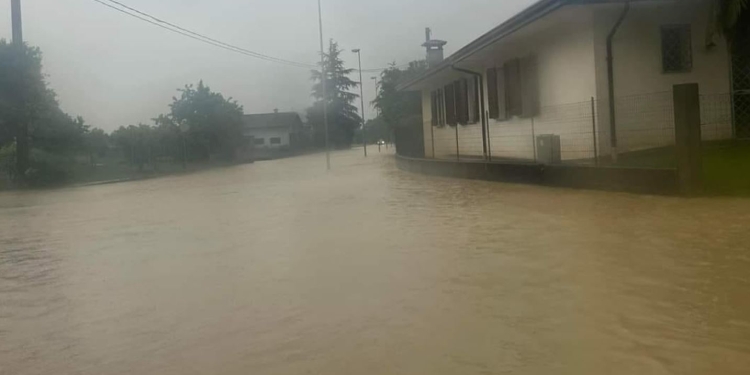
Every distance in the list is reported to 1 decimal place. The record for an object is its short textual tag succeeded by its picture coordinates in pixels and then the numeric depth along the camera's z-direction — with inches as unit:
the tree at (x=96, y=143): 1465.9
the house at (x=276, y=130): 3073.3
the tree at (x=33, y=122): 1254.9
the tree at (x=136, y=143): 1653.2
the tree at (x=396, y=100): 1872.5
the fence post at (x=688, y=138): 485.4
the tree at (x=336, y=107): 3097.9
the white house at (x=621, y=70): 599.8
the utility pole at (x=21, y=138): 1228.3
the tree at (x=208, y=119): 1995.9
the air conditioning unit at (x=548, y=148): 684.1
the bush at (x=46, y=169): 1261.1
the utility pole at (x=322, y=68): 1510.1
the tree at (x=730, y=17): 551.2
